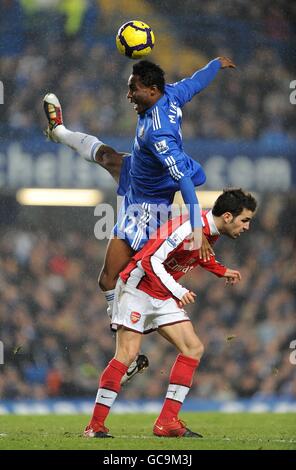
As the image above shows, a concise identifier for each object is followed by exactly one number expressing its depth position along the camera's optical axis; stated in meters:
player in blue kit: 12.96
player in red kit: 12.19
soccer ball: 13.96
